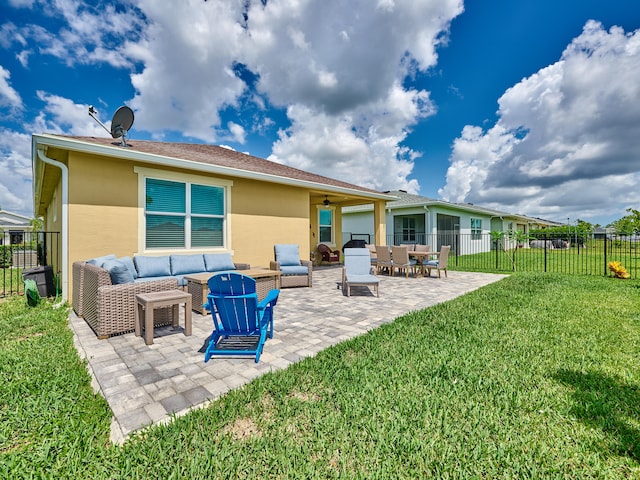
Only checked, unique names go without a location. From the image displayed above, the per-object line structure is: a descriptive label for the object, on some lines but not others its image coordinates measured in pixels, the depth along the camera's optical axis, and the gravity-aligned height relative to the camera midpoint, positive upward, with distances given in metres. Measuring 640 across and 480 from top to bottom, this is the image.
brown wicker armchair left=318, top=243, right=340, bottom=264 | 14.10 -0.77
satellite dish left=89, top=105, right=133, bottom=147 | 6.60 +2.90
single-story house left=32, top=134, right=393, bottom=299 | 5.67 +1.05
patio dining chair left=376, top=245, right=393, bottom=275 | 10.38 -0.72
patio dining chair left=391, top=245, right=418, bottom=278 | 9.75 -0.69
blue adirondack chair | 3.21 -0.86
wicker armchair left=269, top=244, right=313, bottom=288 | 7.75 -0.86
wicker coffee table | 5.16 -0.95
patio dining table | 9.88 -0.63
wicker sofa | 3.93 -0.85
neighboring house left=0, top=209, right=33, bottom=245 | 32.14 +2.38
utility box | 6.48 -0.97
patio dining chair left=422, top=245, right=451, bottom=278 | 9.55 -0.86
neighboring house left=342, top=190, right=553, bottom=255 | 16.75 +1.22
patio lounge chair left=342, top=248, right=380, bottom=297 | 7.33 -0.65
